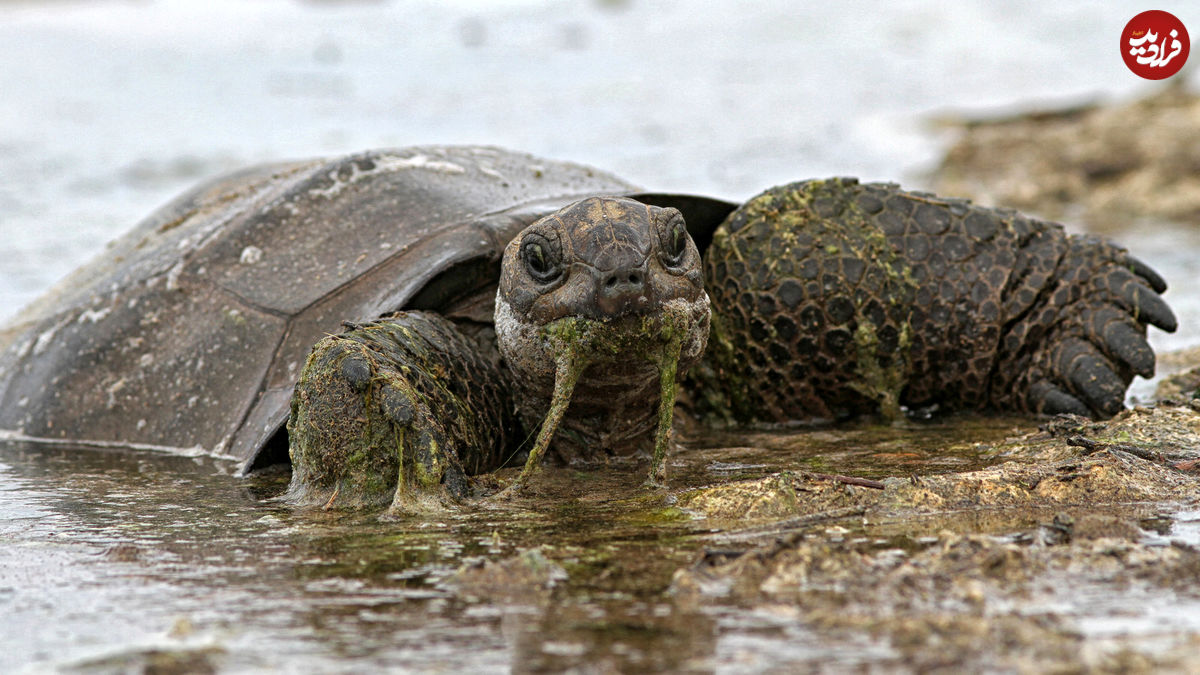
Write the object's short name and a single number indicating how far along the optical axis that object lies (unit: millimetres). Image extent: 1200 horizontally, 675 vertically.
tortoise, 7902
